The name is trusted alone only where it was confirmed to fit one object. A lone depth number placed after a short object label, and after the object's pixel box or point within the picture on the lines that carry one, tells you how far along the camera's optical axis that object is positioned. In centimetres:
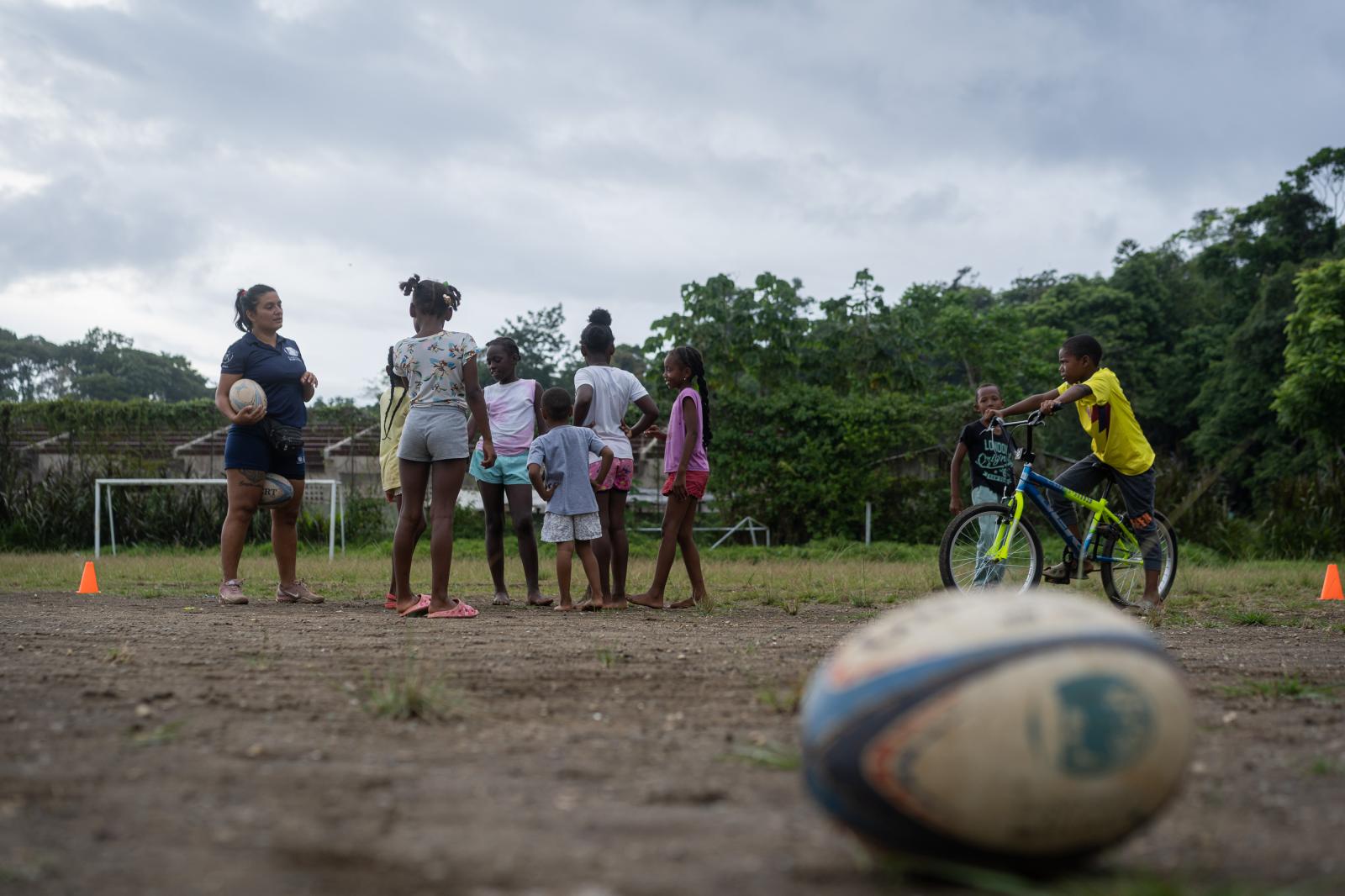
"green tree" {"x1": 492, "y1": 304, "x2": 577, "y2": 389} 4281
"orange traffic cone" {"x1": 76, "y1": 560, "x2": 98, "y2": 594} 974
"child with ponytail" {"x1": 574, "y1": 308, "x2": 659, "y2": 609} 823
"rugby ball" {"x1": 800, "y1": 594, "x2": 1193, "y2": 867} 231
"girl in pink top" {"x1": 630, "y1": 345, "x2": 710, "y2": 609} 817
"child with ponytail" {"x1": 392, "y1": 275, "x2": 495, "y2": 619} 728
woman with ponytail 798
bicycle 805
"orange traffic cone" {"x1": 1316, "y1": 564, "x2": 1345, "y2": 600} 1016
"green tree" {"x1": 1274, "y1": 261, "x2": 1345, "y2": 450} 2952
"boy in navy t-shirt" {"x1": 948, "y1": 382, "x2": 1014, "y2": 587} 895
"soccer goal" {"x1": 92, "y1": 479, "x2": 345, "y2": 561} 1533
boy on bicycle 823
